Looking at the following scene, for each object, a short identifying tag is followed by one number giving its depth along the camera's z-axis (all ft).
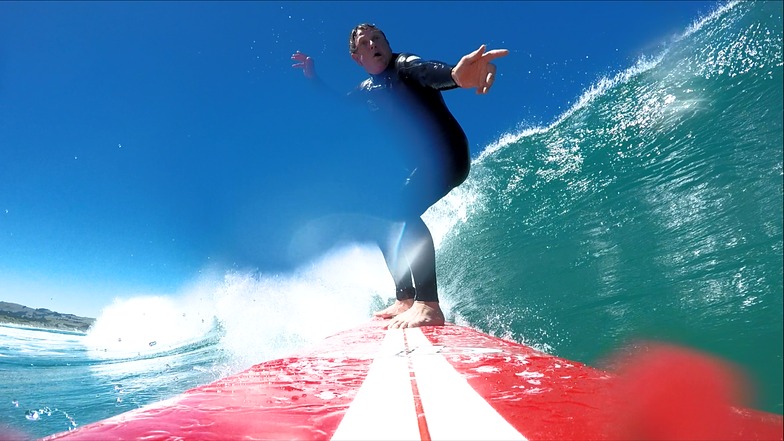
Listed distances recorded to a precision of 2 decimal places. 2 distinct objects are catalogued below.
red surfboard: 2.30
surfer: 8.36
